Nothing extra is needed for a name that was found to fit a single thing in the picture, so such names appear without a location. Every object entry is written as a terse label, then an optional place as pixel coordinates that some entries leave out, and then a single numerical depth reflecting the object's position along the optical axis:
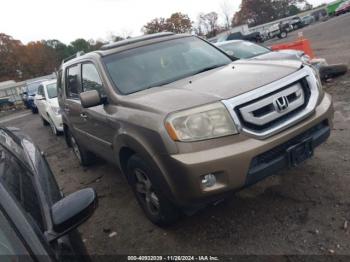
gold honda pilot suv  2.91
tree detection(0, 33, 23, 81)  74.62
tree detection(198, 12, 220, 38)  89.89
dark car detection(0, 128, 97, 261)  1.45
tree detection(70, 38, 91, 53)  93.37
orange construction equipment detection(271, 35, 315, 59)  10.95
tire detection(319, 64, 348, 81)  8.75
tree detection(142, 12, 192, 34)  75.50
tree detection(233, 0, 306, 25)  96.81
